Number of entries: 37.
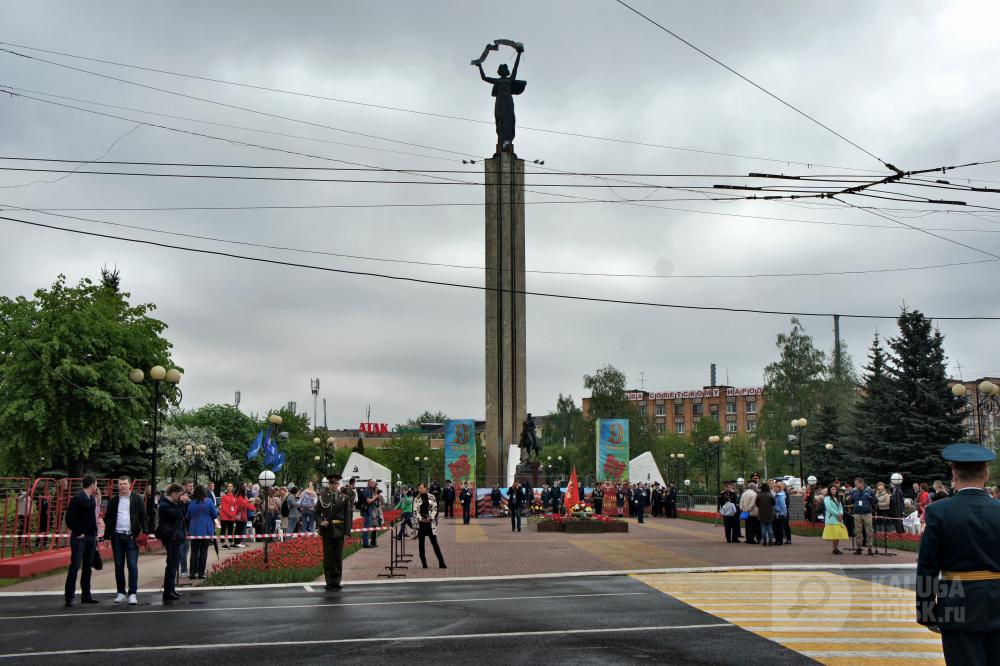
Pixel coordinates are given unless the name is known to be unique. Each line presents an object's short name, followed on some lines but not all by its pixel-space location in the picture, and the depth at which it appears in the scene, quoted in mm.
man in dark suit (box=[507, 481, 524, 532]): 37219
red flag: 39938
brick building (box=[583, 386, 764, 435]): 163375
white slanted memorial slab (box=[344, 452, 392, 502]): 52844
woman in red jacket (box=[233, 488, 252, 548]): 27906
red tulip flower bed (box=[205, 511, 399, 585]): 18375
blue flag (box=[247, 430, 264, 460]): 50044
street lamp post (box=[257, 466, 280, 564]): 22359
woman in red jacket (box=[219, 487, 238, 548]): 27016
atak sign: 183125
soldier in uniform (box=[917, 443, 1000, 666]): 5629
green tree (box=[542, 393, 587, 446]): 124462
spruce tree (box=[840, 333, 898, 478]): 46656
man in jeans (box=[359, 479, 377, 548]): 29250
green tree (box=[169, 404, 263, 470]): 97500
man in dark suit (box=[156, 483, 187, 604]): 15516
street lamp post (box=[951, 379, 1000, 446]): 28875
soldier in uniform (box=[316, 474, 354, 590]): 16922
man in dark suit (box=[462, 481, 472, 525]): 43969
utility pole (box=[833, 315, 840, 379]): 81938
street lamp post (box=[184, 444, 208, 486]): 62006
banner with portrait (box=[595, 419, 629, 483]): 56031
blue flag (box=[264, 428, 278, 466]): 41375
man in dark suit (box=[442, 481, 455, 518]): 49500
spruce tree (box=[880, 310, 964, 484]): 45062
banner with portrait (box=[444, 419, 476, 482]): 58719
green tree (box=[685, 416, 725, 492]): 105500
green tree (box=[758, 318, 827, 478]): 79875
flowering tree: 69938
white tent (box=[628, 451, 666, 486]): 56062
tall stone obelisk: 77438
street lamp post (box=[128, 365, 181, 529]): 21391
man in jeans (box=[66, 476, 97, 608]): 14969
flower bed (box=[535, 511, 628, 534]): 35219
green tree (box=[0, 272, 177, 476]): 40938
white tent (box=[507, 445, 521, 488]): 67356
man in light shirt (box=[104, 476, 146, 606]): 15227
